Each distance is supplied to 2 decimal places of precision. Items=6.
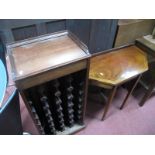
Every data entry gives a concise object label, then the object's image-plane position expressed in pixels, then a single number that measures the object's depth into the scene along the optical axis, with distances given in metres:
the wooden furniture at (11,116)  0.56
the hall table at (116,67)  1.09
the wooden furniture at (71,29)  0.92
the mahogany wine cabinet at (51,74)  0.71
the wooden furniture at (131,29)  1.30
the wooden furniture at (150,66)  1.37
